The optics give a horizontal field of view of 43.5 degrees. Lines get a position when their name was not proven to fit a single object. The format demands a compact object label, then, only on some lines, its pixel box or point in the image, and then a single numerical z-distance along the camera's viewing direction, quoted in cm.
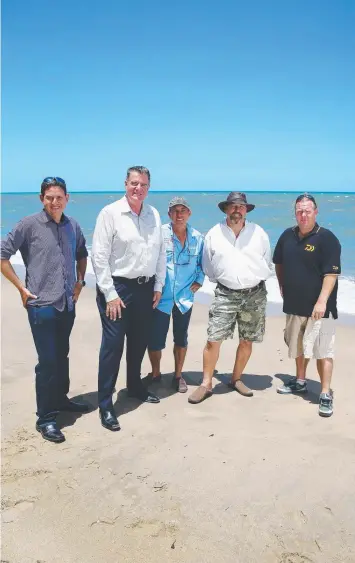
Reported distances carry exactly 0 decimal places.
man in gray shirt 329
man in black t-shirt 389
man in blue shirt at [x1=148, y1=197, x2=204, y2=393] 416
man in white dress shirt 348
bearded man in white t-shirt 402
